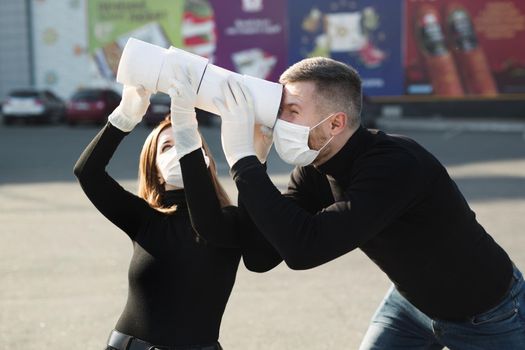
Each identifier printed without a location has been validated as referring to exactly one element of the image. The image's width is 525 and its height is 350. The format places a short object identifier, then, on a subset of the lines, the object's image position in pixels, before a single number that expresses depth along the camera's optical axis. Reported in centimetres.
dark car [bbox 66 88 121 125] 2406
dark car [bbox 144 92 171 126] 2248
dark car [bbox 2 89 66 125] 2584
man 196
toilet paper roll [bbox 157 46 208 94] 208
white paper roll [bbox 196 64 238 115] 207
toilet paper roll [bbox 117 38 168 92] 213
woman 235
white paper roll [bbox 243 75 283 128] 209
